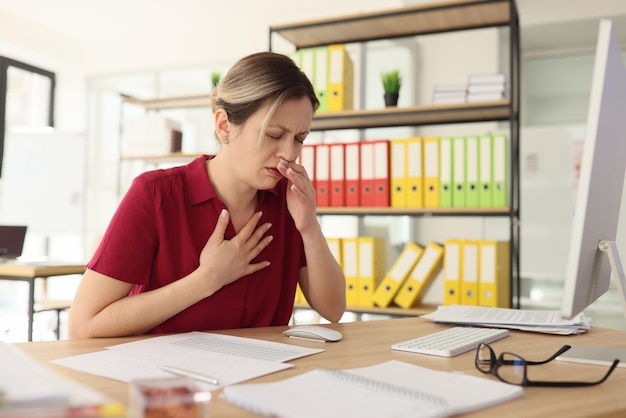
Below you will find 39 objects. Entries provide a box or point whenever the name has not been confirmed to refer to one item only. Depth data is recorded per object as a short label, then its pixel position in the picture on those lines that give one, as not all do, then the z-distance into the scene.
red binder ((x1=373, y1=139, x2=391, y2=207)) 2.85
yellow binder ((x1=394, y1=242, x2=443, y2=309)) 2.82
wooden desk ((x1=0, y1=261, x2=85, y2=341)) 3.04
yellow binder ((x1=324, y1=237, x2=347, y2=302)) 2.93
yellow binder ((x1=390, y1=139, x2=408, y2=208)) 2.82
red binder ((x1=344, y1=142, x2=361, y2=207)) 2.90
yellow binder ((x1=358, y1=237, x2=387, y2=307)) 2.88
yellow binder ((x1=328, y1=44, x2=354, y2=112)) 2.95
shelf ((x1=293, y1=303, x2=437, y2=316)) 2.77
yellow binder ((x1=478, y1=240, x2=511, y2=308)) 2.66
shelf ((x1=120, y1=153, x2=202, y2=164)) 4.37
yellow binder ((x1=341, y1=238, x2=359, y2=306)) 2.92
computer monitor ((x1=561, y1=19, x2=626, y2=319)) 0.83
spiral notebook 0.68
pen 0.82
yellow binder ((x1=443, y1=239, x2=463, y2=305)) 2.75
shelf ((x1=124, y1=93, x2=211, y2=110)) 4.51
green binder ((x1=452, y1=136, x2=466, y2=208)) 2.73
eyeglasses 0.86
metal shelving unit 2.70
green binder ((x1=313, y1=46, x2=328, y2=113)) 2.98
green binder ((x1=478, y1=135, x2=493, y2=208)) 2.70
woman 1.22
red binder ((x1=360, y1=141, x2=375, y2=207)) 2.87
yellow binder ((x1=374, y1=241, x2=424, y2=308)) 2.84
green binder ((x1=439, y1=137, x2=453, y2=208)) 2.75
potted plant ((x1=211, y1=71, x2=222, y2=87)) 4.01
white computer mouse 1.18
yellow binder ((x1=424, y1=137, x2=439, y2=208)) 2.78
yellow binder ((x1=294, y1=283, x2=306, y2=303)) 2.90
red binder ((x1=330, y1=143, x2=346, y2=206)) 2.93
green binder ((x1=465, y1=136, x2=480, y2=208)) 2.71
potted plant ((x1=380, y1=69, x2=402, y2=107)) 3.01
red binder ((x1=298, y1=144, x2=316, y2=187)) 3.00
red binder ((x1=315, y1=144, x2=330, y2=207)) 2.96
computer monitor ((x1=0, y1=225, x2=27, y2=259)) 3.39
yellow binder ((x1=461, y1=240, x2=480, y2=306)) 2.71
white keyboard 1.08
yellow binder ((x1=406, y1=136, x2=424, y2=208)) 2.79
